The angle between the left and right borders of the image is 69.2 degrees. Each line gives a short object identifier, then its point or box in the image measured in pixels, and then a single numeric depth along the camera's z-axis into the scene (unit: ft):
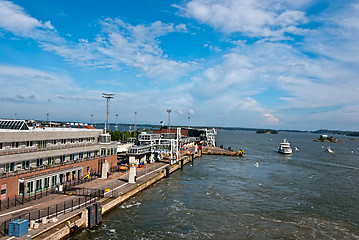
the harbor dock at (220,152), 380.58
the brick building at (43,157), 112.98
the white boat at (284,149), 419.93
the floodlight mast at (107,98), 232.53
